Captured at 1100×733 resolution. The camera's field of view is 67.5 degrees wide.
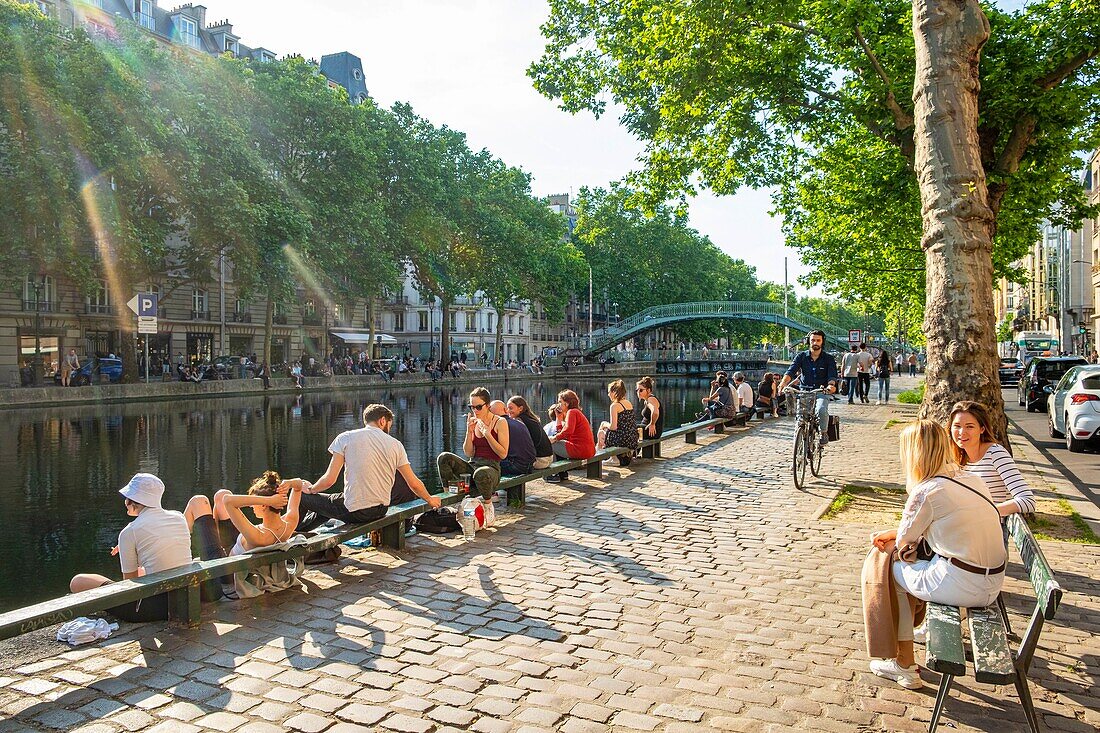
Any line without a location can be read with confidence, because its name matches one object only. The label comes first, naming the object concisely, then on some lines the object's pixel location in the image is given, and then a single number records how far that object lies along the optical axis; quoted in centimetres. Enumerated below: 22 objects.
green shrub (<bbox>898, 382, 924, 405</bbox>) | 2741
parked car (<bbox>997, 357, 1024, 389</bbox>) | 3995
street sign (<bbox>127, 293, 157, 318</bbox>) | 3034
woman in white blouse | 376
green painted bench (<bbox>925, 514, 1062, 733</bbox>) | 331
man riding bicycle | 1127
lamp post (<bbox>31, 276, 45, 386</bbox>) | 3753
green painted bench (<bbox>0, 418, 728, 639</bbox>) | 440
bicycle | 1063
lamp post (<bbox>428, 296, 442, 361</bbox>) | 7843
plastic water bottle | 776
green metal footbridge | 7781
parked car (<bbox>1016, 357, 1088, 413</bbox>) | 2456
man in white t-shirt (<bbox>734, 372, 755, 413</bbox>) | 2019
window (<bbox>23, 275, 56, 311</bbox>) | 4059
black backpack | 802
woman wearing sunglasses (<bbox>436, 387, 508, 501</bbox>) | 909
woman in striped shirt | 531
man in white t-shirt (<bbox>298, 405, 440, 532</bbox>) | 697
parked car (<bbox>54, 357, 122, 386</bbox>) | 3573
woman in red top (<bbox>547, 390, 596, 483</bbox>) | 1114
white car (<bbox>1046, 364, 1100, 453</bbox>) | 1483
